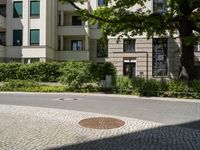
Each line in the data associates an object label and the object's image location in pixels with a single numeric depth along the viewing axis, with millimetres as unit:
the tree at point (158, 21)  11603
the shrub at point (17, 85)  13742
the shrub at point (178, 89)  11267
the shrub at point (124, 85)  12227
